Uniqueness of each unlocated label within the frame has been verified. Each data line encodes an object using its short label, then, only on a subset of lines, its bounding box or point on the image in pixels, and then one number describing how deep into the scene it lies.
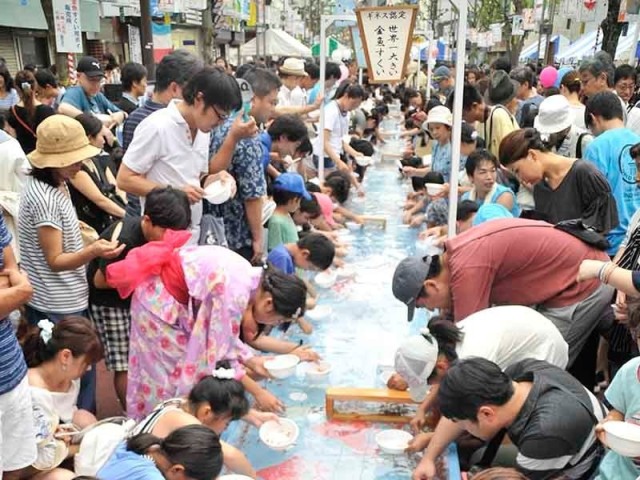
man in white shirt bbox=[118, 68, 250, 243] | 2.80
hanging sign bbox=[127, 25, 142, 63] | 12.33
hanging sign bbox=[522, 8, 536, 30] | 18.05
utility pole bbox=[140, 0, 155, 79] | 8.42
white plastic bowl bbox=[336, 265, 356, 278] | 4.61
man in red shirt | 2.56
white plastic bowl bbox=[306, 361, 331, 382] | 3.09
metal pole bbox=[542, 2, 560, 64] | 18.29
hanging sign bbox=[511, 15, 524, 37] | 19.25
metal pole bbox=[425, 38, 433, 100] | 9.45
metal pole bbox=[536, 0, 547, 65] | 18.06
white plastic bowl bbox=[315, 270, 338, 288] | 4.36
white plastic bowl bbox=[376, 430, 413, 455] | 2.52
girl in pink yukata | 2.40
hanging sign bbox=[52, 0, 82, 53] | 7.07
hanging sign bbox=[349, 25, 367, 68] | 6.10
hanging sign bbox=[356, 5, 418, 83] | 4.00
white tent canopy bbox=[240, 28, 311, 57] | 22.39
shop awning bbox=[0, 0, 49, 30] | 9.73
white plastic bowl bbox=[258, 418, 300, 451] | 2.45
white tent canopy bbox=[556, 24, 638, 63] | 17.26
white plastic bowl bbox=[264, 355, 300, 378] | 2.78
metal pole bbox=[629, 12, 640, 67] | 8.02
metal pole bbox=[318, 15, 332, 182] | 5.78
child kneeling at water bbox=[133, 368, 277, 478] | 2.16
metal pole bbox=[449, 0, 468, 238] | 3.34
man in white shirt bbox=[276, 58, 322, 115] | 5.79
